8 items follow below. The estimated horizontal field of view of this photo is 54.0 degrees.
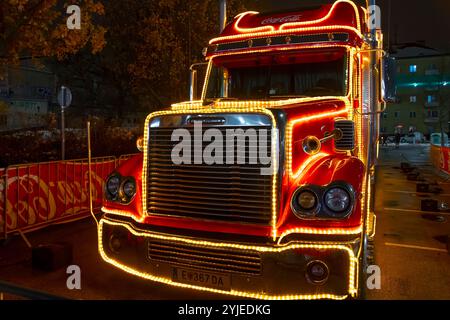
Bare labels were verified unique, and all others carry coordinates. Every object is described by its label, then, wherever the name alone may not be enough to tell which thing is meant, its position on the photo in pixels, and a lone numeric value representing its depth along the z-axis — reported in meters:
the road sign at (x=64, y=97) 9.92
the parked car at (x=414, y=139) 52.31
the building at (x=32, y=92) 31.41
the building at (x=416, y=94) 67.44
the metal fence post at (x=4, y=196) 7.24
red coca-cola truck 4.03
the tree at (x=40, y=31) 8.59
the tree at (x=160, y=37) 18.06
